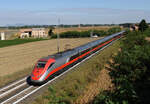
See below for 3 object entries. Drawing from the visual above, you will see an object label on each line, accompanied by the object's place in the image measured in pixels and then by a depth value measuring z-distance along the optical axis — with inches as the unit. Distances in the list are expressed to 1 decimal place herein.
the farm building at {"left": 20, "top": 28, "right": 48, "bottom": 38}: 4501.0
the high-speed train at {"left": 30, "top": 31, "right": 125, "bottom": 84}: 629.3
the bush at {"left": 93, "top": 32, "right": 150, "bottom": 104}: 343.0
